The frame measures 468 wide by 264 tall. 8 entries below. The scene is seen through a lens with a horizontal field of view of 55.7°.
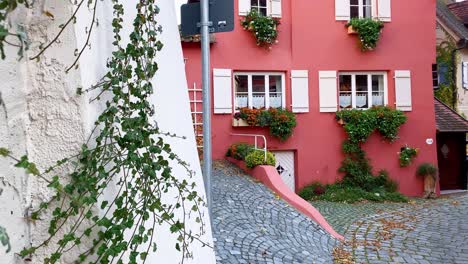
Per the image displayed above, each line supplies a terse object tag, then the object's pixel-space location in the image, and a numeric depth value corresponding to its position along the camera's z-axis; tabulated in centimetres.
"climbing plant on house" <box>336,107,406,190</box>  1174
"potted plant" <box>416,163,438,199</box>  1242
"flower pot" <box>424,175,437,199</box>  1245
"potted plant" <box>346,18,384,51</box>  1184
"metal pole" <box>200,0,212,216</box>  335
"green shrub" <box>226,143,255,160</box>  1016
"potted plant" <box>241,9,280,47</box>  1116
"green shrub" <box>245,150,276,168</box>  912
